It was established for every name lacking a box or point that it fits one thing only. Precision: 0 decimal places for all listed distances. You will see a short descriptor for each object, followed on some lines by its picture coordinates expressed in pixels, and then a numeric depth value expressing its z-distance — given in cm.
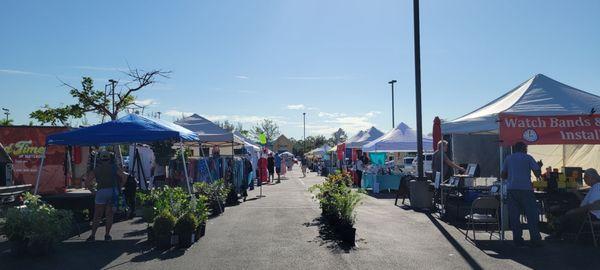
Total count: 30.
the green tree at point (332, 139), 10775
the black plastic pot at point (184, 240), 875
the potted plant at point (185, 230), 877
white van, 2606
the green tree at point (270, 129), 10200
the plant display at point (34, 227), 804
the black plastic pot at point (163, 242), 872
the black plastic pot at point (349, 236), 887
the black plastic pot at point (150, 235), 889
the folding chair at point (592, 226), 888
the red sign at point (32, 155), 1800
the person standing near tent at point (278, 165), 3407
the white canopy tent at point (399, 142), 2252
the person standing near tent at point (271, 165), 3250
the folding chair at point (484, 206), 939
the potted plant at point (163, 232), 872
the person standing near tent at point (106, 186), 959
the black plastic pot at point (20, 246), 812
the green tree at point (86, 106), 2748
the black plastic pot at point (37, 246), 809
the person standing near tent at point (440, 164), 1315
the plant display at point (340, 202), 899
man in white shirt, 895
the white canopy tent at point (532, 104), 1027
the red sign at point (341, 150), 3153
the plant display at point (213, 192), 1344
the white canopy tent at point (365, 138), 2978
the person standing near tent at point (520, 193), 892
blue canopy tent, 1037
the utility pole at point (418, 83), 1496
